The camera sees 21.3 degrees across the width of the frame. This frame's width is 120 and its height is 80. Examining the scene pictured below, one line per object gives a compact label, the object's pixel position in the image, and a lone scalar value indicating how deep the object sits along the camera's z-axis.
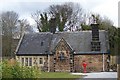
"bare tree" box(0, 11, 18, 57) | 27.92
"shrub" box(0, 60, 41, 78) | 11.30
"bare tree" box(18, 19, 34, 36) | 32.94
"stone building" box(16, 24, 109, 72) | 26.30
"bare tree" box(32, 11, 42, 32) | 35.46
